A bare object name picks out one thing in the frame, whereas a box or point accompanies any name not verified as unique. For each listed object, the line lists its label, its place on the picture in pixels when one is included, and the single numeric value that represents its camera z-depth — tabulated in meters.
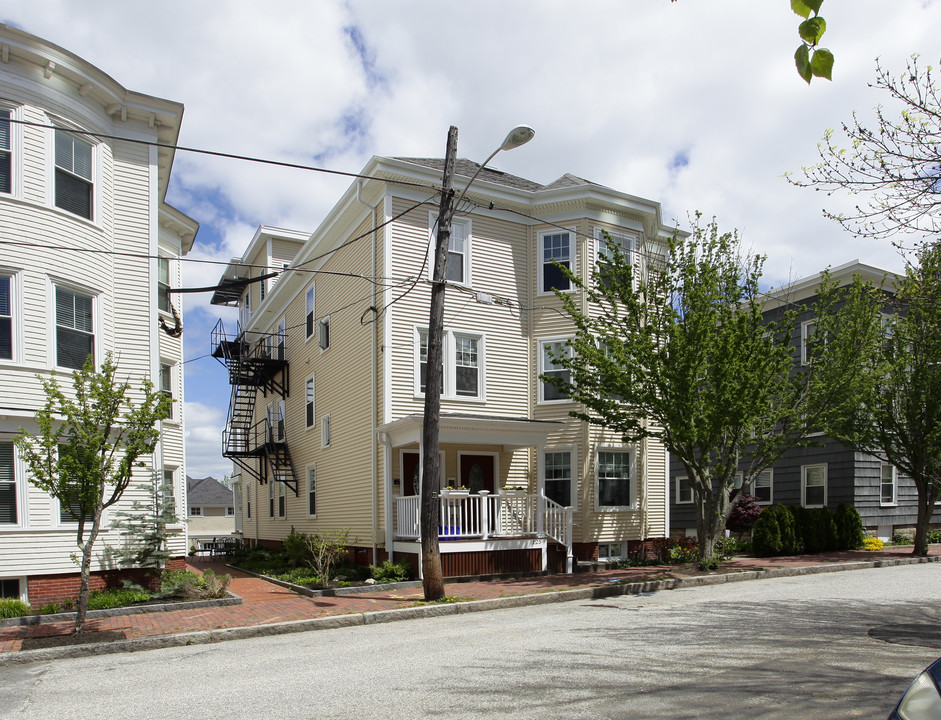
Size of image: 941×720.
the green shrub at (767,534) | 20.75
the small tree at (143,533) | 14.26
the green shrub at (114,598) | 13.15
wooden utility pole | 13.40
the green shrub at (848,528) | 22.45
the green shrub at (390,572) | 16.06
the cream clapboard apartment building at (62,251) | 13.59
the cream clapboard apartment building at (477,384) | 17.83
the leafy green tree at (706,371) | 15.34
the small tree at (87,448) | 10.98
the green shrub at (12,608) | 12.34
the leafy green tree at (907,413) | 19.22
